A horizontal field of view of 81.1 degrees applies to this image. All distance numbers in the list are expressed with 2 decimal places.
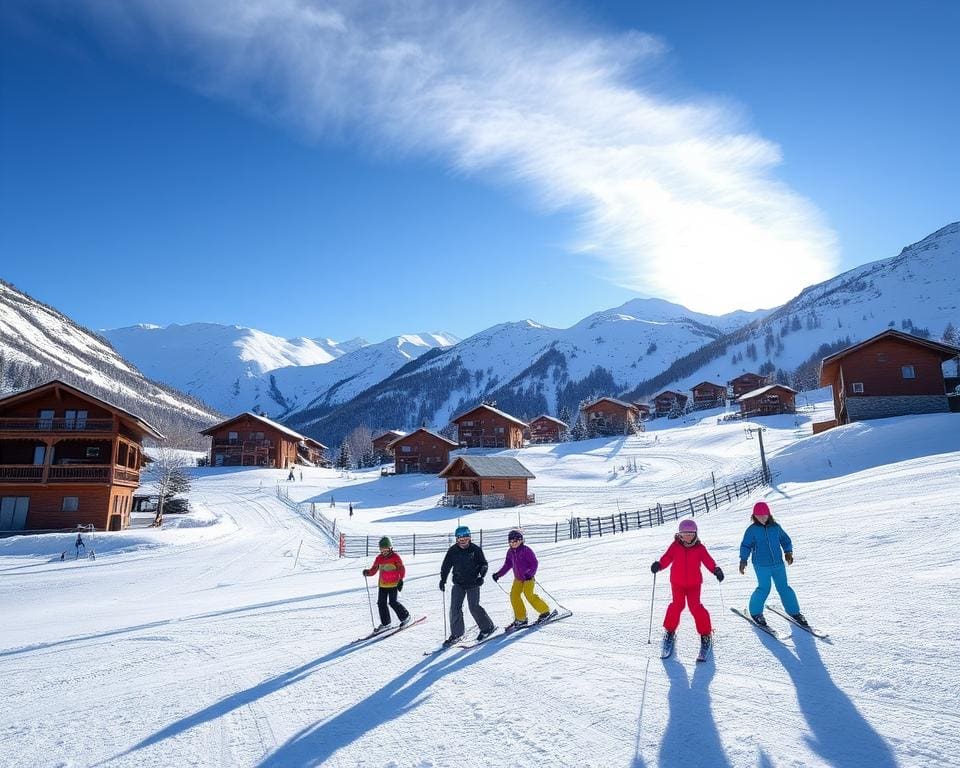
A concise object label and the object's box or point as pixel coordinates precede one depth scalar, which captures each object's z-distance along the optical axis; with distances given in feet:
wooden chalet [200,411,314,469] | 236.02
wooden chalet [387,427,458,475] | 222.48
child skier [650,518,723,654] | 24.06
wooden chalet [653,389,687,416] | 382.22
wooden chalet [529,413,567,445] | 306.14
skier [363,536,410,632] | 31.12
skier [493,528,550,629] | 29.12
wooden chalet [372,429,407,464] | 314.12
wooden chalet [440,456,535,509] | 148.97
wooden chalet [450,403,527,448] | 248.11
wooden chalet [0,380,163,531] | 107.76
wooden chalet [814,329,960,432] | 135.33
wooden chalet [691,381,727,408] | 357.20
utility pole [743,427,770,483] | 113.09
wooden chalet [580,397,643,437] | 267.18
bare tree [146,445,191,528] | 126.53
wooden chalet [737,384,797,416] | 262.47
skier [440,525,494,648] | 27.91
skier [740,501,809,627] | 25.41
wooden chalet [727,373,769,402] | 345.10
